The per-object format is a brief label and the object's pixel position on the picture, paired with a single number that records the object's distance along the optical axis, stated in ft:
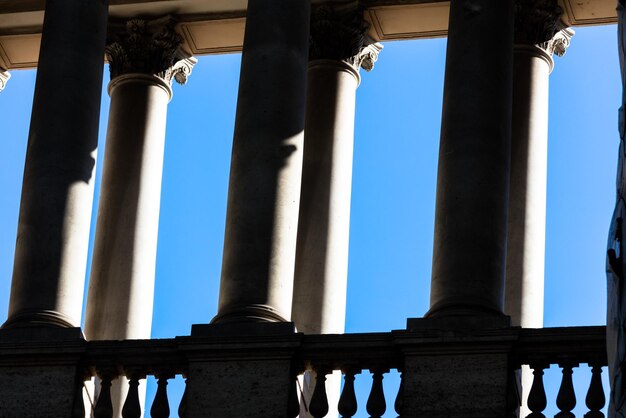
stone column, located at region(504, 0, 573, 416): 199.52
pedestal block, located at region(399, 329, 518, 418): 172.86
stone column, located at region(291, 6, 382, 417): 203.72
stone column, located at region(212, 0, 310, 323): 181.57
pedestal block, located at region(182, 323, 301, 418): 176.86
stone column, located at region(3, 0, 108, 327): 185.47
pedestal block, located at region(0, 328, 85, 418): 181.27
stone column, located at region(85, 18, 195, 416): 207.62
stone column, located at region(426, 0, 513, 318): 177.99
